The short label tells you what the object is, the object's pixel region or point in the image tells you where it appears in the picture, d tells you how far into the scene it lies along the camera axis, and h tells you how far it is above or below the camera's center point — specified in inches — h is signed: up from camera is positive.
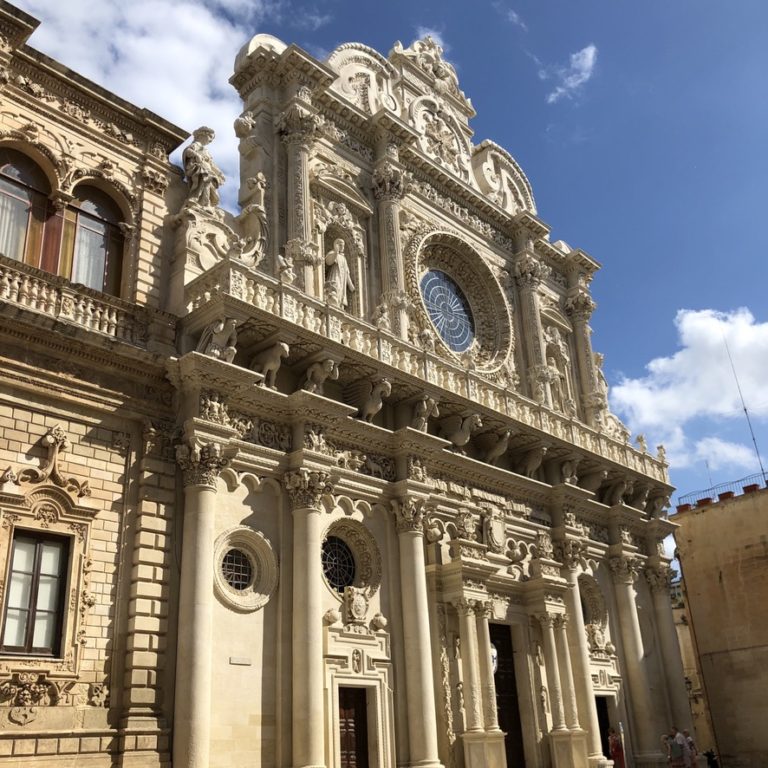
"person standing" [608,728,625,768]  723.4 +8.7
